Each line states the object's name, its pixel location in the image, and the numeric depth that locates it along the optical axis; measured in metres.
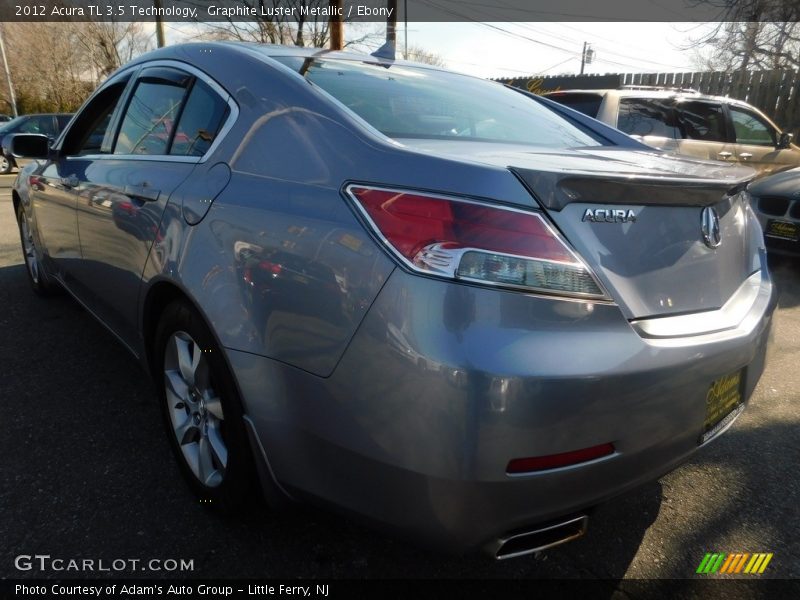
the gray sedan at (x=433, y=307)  1.28
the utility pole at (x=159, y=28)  23.91
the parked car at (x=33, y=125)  15.03
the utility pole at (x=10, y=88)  31.45
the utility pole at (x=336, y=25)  16.67
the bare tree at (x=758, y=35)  12.71
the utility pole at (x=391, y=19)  19.52
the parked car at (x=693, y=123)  6.48
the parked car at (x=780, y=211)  5.30
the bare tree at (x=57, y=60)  34.91
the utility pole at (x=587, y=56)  54.90
